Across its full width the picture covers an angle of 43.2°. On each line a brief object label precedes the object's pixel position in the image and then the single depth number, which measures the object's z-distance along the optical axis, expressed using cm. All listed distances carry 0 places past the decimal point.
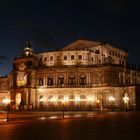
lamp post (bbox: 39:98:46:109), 5961
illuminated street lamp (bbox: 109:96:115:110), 5461
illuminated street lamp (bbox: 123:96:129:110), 5475
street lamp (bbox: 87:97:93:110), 5653
